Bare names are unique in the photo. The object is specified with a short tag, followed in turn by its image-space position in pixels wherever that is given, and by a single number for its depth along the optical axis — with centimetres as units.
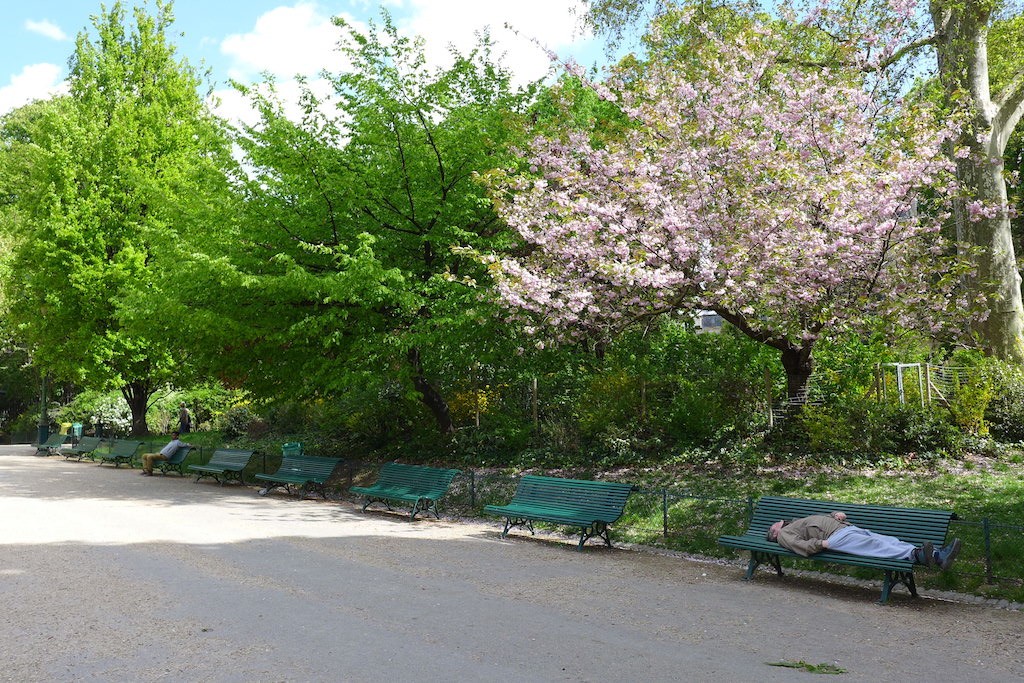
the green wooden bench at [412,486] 1230
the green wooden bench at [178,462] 1994
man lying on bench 695
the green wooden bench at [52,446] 2760
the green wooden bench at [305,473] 1470
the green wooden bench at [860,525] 731
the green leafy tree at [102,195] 2316
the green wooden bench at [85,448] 2442
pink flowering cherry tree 1188
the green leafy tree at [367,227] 1435
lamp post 2989
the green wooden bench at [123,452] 2181
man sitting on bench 1988
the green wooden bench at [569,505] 1009
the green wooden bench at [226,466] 1715
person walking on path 2650
